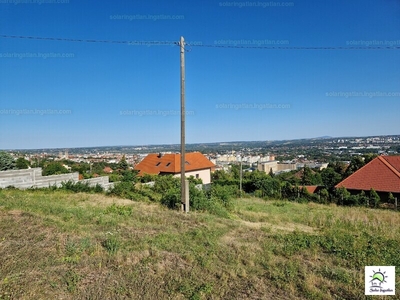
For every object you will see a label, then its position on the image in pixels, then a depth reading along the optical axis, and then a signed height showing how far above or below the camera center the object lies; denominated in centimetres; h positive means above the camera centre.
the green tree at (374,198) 1744 -366
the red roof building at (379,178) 1898 -276
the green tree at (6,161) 2306 -137
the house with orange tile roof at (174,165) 3034 -254
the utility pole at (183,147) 766 -12
